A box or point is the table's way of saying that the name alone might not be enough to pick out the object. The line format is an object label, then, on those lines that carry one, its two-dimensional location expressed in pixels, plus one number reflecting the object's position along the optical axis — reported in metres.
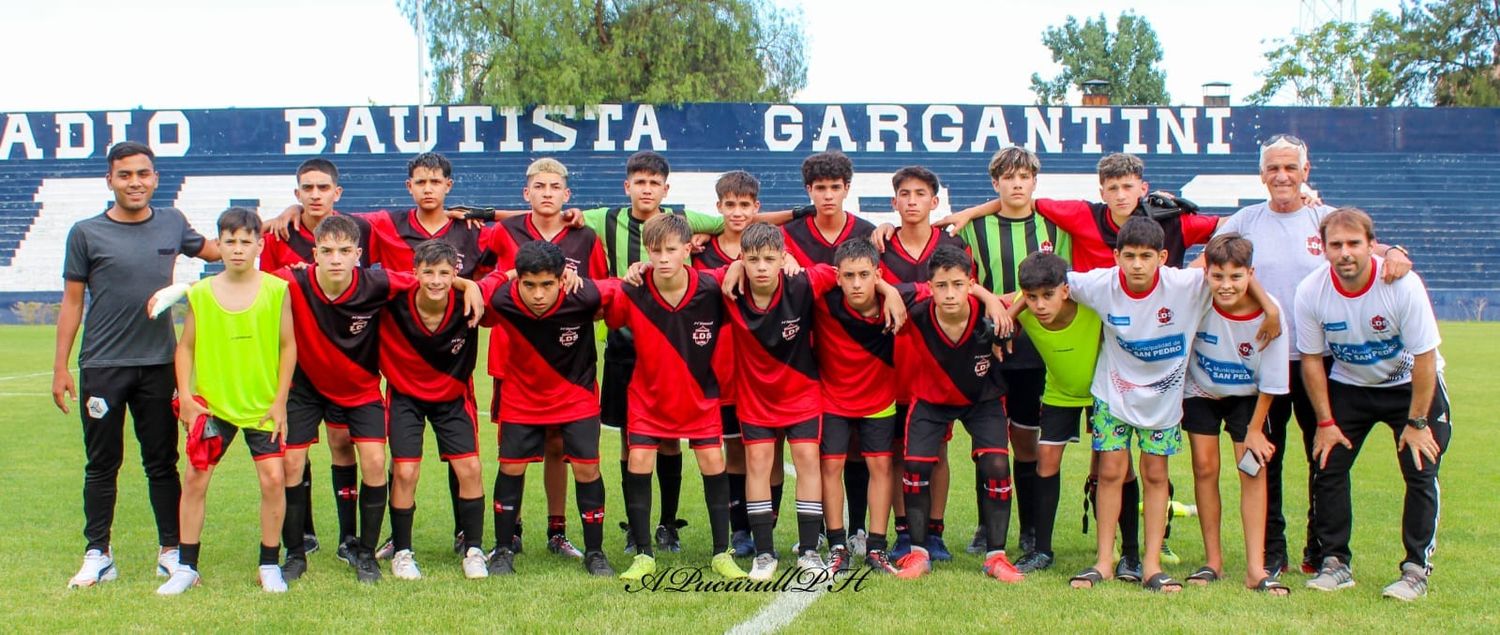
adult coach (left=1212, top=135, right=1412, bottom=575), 5.29
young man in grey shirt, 5.28
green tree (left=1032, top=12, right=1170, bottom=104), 63.28
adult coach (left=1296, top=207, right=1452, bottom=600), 4.83
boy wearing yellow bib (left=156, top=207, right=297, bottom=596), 5.05
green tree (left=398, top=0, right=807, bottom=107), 29.23
